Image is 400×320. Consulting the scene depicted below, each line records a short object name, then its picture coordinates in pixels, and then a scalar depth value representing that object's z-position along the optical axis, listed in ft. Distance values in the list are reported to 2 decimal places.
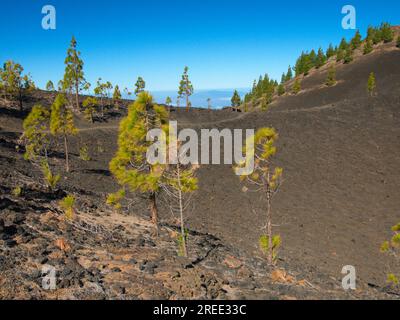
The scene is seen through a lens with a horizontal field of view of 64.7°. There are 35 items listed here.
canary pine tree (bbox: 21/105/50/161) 98.43
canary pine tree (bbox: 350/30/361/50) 439.63
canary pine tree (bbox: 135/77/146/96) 249.96
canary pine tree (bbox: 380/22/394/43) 412.38
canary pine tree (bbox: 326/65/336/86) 352.49
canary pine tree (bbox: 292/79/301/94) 364.58
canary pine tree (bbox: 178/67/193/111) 256.19
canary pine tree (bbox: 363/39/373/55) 404.24
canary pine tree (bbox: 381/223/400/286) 55.01
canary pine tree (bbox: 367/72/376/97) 273.33
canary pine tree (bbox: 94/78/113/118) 213.46
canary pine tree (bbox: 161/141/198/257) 49.65
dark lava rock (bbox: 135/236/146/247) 51.31
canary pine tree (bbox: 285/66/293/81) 499.22
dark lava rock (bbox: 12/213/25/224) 46.73
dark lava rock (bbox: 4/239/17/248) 39.23
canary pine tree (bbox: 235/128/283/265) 55.62
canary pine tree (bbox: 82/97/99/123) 188.61
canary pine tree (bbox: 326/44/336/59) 484.74
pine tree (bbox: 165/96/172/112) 229.41
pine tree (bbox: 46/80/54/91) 241.35
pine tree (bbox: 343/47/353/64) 403.75
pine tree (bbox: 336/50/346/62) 421.46
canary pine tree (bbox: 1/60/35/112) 172.96
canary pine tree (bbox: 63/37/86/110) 192.54
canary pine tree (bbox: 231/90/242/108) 360.54
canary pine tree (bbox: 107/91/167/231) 56.03
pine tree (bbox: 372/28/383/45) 421.59
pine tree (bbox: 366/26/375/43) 439.88
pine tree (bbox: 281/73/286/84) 505.17
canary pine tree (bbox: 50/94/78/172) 107.14
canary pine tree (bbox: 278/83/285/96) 383.12
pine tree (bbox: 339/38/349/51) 456.86
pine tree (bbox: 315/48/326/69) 439.22
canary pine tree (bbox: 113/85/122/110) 225.02
